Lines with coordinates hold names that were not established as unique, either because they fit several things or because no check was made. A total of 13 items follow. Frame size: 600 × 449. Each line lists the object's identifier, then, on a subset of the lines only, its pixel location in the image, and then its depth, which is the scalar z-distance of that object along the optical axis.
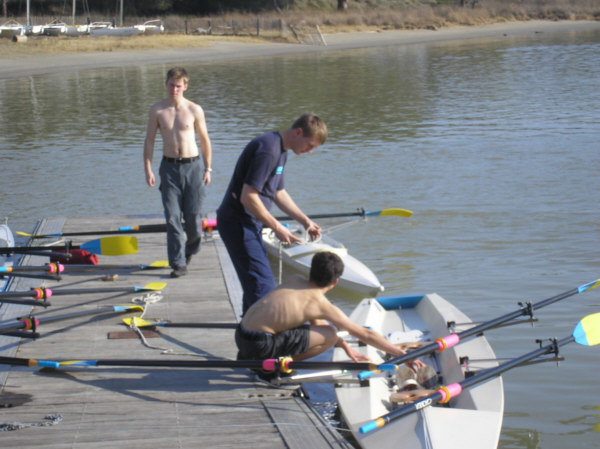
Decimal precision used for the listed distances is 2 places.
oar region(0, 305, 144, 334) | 11.50
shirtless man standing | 14.13
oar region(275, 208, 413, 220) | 17.47
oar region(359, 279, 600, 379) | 10.26
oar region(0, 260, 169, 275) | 14.55
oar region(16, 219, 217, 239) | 15.81
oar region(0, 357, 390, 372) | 9.81
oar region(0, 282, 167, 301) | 12.27
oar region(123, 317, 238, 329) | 11.87
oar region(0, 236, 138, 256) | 15.06
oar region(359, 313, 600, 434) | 9.25
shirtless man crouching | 9.94
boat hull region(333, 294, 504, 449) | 9.59
